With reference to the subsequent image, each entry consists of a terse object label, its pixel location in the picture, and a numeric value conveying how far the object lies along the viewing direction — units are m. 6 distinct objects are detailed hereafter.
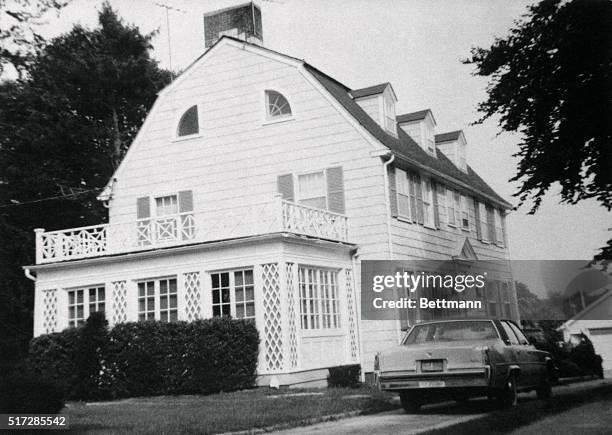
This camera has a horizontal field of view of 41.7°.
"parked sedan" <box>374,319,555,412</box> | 11.55
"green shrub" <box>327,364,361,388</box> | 18.91
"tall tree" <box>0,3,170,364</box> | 30.83
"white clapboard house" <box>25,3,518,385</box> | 19.48
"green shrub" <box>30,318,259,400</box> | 18.25
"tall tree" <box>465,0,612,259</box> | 15.87
